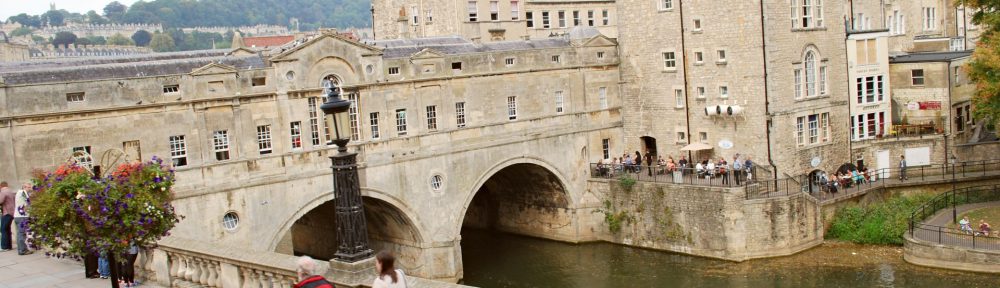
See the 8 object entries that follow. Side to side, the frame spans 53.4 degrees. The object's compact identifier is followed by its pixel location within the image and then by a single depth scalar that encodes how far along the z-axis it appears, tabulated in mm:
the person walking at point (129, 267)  14984
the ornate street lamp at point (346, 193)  12461
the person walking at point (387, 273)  10602
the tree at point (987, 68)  34688
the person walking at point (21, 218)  17422
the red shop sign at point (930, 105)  43562
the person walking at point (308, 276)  10883
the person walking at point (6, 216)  18812
